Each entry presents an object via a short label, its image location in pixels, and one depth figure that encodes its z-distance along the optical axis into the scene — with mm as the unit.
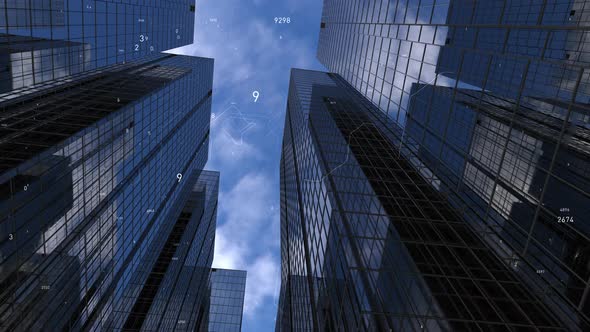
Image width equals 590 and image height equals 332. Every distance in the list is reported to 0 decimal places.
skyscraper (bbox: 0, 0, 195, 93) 34219
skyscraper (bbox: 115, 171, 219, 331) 62531
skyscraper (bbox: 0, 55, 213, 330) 29141
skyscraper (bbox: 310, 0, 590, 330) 18578
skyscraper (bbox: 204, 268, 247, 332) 113875
